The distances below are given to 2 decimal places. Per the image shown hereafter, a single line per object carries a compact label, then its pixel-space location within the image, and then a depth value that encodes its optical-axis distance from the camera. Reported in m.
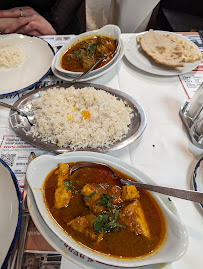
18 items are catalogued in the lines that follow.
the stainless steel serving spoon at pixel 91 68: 0.44
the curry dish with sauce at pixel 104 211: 0.24
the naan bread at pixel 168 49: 0.50
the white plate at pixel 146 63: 0.49
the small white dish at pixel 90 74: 0.45
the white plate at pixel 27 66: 0.46
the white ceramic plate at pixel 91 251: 0.22
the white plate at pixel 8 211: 0.23
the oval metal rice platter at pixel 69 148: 0.34
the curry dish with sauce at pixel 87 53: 0.48
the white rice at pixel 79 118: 0.35
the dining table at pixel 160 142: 0.28
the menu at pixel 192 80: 0.47
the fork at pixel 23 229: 0.24
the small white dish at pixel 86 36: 0.46
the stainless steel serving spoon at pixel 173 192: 0.25
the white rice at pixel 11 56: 0.49
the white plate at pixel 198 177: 0.30
